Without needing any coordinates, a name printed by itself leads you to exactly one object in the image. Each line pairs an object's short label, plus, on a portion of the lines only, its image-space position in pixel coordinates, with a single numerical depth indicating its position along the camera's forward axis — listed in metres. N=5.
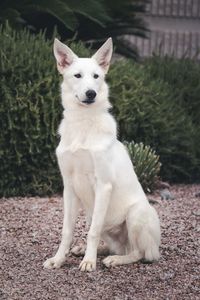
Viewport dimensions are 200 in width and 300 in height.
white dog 5.61
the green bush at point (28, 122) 8.60
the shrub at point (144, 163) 8.79
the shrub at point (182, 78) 10.72
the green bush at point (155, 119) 9.31
